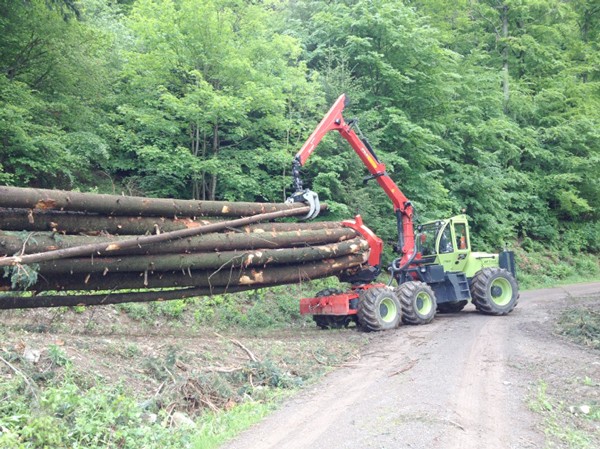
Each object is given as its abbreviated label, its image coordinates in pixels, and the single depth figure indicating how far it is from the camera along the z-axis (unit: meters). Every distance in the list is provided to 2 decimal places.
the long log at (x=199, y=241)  6.74
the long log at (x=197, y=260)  7.18
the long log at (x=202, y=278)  7.44
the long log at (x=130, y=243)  6.48
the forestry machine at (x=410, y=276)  11.75
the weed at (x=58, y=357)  5.97
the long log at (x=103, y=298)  7.53
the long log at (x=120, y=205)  6.62
